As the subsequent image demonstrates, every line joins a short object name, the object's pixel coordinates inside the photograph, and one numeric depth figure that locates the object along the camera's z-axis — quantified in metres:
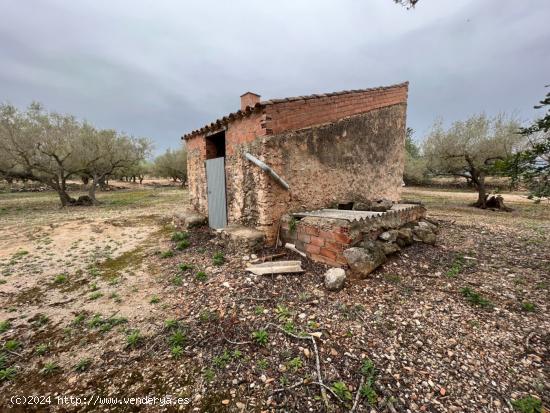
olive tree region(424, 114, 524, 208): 11.83
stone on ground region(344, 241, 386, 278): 4.27
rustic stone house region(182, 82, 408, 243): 5.45
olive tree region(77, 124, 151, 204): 16.41
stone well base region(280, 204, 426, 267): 4.50
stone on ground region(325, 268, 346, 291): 3.95
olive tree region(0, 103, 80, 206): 12.93
